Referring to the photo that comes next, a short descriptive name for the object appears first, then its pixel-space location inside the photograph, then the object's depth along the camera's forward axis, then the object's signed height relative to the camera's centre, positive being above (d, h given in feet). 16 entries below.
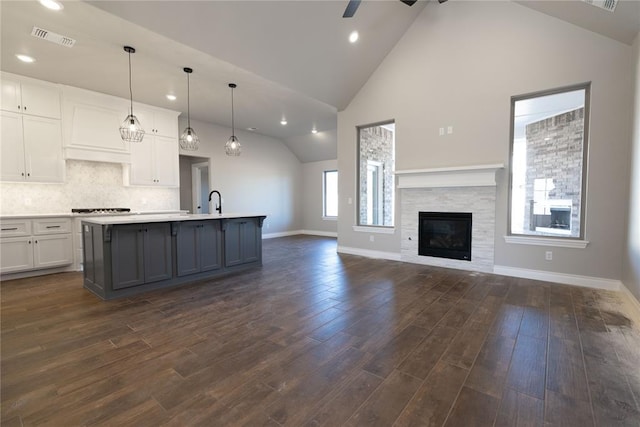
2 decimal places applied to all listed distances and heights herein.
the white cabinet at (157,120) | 18.80 +5.79
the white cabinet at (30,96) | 14.15 +5.61
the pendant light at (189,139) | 14.15 +3.27
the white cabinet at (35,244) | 13.85 -2.12
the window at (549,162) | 12.81 +2.03
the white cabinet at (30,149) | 14.17 +2.88
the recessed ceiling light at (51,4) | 9.16 +6.57
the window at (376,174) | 18.67 +2.08
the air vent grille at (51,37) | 10.73 +6.57
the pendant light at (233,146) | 15.82 +3.24
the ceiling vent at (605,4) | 9.76 +7.07
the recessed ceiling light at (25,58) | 12.57 +6.57
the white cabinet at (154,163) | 18.63 +2.81
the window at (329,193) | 31.19 +1.22
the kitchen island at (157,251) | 11.26 -2.15
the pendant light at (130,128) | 11.95 +3.25
